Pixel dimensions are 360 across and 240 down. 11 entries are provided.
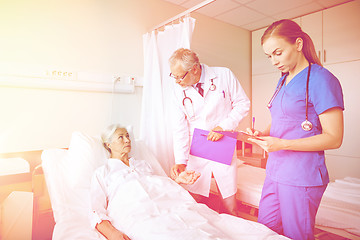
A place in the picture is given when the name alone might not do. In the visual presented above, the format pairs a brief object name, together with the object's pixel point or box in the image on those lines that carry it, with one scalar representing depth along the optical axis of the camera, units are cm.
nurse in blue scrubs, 101
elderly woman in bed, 132
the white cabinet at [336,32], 281
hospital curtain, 229
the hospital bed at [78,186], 127
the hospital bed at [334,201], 165
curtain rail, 182
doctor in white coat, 177
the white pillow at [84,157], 173
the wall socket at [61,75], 204
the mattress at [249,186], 196
